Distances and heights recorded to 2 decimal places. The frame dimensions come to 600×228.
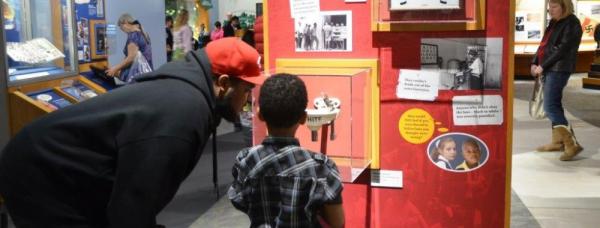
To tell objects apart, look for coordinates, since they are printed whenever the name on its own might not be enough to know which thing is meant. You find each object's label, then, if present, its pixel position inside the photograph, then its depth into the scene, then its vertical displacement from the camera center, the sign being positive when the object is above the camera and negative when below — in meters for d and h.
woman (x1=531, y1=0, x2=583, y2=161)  5.76 -0.25
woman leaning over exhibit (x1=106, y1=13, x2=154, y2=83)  6.78 -0.06
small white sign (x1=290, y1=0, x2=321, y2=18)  2.90 +0.12
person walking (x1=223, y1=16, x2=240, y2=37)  11.85 +0.18
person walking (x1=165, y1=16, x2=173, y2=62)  10.75 +0.04
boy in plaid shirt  1.97 -0.41
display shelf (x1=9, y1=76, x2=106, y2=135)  4.57 -0.43
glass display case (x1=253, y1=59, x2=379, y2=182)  2.75 -0.33
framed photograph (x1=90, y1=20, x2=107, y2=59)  6.14 +0.00
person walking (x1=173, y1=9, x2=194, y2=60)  9.49 +0.06
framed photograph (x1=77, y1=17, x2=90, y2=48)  5.86 +0.07
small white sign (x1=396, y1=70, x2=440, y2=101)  2.85 -0.22
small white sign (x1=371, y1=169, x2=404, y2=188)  2.99 -0.65
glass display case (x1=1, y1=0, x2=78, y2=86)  4.70 +0.01
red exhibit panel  2.77 -0.26
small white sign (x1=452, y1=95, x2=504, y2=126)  2.83 -0.33
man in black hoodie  1.52 -0.25
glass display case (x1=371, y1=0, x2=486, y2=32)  2.71 +0.08
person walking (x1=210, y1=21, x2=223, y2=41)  12.55 +0.10
